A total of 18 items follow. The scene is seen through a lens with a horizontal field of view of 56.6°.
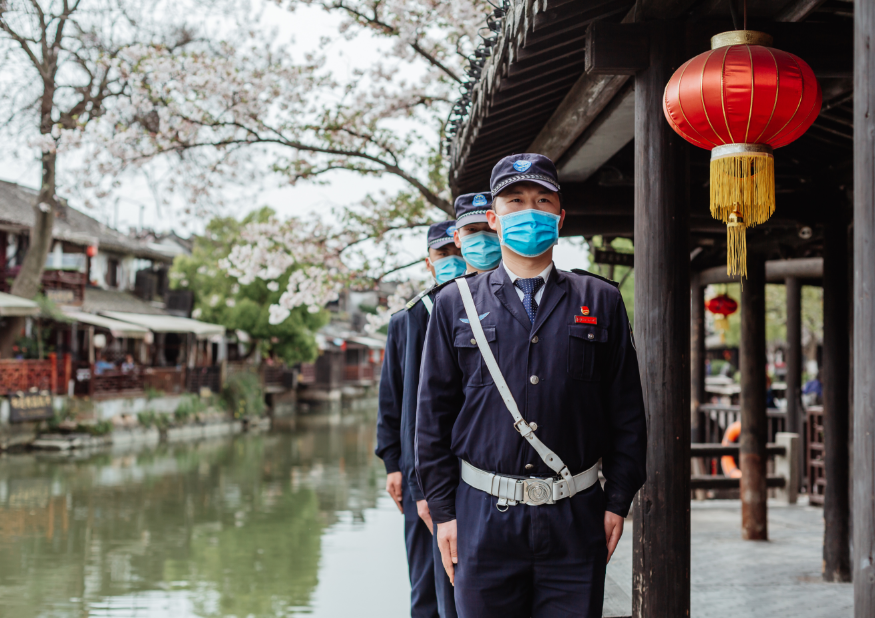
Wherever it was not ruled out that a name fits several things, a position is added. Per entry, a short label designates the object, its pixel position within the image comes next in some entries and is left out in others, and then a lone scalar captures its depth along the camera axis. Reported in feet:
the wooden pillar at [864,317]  5.60
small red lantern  35.91
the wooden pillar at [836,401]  17.49
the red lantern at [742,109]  9.07
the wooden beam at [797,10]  9.38
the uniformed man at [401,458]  12.13
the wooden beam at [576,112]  12.00
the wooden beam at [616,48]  10.10
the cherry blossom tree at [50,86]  49.63
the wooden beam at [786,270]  28.76
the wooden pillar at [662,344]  9.74
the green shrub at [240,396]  84.12
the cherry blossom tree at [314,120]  26.86
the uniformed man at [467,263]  11.09
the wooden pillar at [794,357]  31.78
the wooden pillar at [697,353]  29.68
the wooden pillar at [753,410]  21.18
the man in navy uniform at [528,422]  7.17
